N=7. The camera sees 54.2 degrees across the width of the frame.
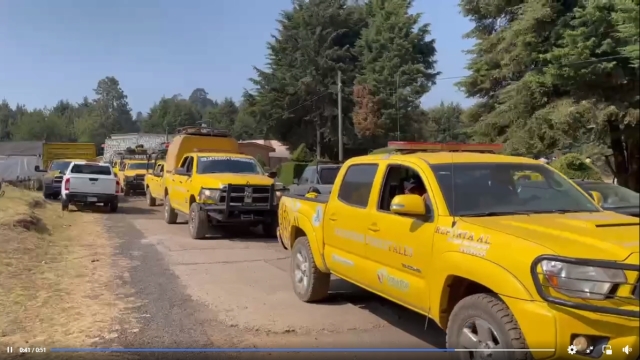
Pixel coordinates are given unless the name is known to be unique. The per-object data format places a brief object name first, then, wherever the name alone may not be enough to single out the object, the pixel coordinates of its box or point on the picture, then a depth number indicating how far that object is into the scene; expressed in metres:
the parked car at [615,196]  4.16
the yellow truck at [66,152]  33.03
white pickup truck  20.21
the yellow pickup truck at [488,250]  3.86
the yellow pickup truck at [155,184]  20.88
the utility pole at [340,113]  34.47
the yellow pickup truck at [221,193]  13.78
